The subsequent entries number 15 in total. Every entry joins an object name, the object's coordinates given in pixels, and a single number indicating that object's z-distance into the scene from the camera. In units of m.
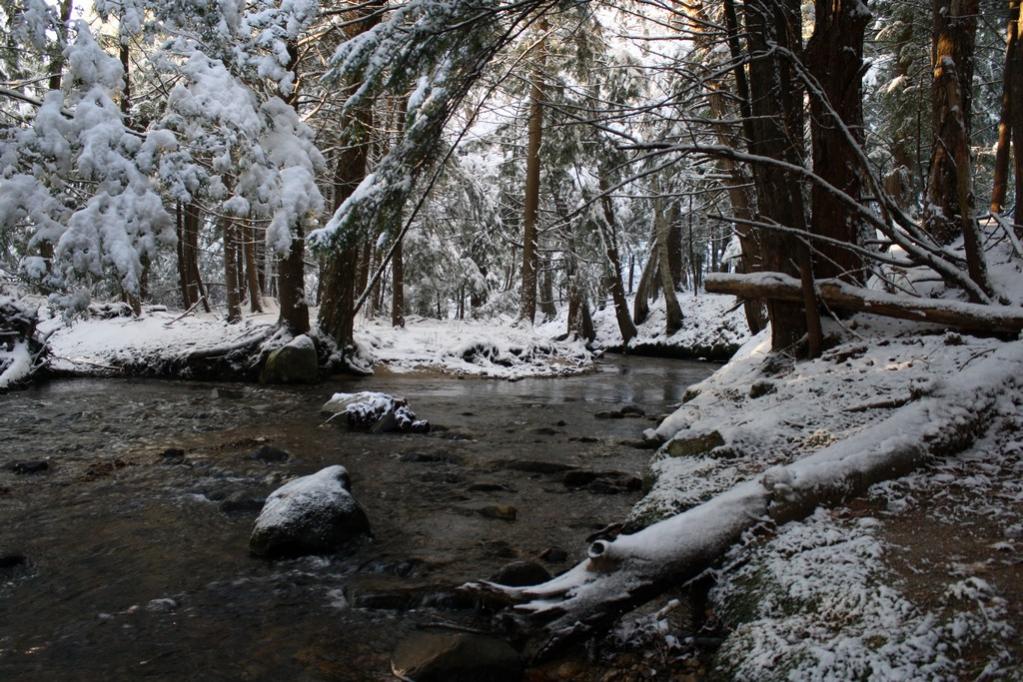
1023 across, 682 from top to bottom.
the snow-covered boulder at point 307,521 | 4.36
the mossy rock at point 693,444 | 5.01
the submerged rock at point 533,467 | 6.54
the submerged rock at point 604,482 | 5.80
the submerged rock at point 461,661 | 2.83
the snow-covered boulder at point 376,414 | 8.41
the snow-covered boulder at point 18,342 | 12.00
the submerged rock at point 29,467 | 6.25
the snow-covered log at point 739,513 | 2.89
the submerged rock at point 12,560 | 4.09
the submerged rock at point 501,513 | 5.08
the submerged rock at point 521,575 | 3.73
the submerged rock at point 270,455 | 6.82
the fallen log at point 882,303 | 4.64
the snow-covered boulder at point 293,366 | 12.55
